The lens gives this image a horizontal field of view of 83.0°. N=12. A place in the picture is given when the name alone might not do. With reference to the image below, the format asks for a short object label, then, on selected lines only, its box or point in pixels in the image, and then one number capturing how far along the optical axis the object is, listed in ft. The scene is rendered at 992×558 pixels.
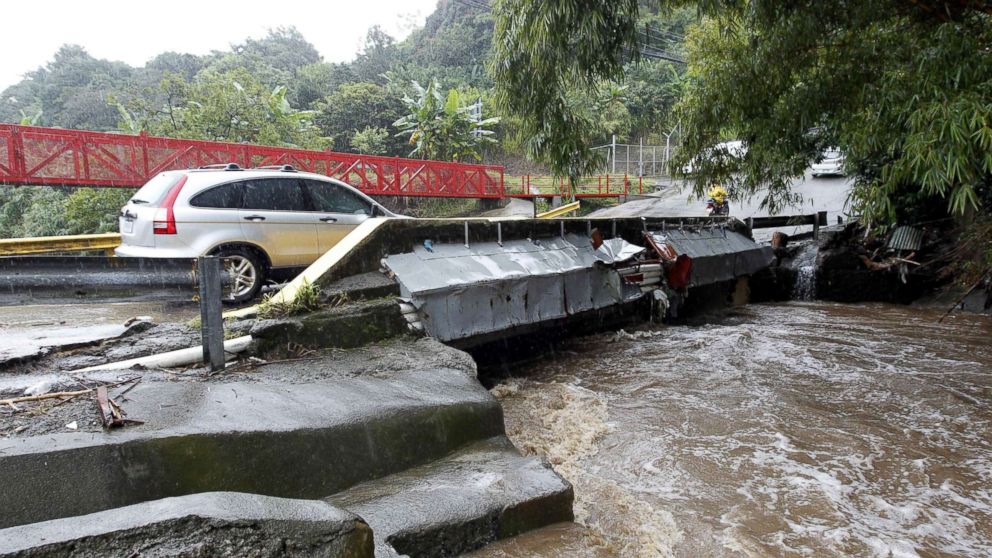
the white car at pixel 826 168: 71.87
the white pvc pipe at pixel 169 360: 10.82
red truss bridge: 31.42
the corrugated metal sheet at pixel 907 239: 36.23
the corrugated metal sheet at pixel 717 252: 32.12
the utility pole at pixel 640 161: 99.04
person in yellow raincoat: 44.55
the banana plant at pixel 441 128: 72.90
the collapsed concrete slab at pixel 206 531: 5.35
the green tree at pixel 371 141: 89.15
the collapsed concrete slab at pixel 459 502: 8.28
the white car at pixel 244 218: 19.27
